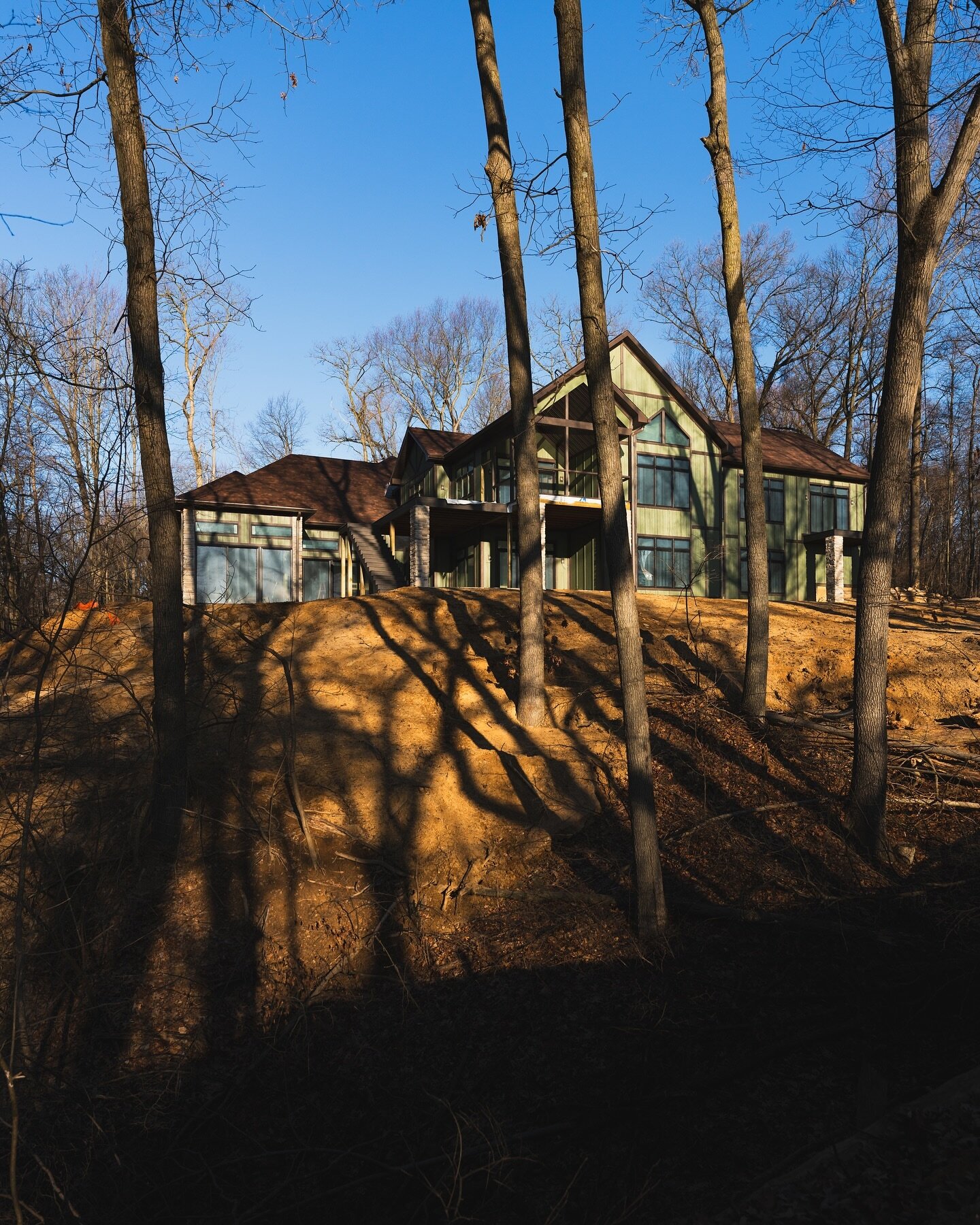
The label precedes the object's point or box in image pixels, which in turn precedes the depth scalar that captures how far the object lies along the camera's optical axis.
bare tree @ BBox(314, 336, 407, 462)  39.19
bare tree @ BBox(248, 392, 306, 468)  43.84
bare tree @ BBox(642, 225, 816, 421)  36.22
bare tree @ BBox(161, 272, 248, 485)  31.42
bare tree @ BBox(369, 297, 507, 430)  39.75
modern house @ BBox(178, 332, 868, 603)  22.25
